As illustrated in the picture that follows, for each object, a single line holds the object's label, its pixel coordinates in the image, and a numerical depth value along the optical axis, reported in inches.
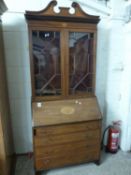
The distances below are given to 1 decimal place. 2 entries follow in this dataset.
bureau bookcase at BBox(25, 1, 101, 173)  72.7
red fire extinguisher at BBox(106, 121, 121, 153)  94.9
